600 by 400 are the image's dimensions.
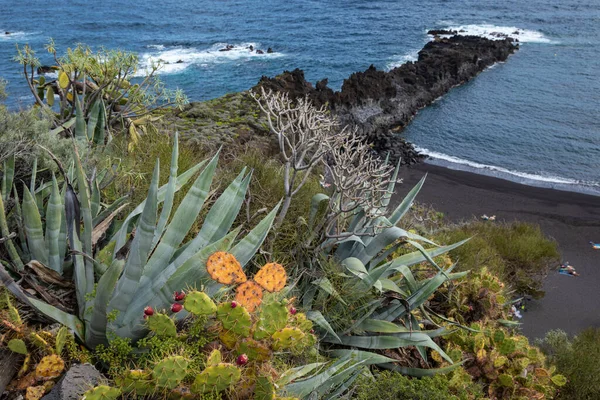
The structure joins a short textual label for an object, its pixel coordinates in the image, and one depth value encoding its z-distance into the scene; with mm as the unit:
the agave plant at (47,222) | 3232
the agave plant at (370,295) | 4328
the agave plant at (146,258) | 2877
